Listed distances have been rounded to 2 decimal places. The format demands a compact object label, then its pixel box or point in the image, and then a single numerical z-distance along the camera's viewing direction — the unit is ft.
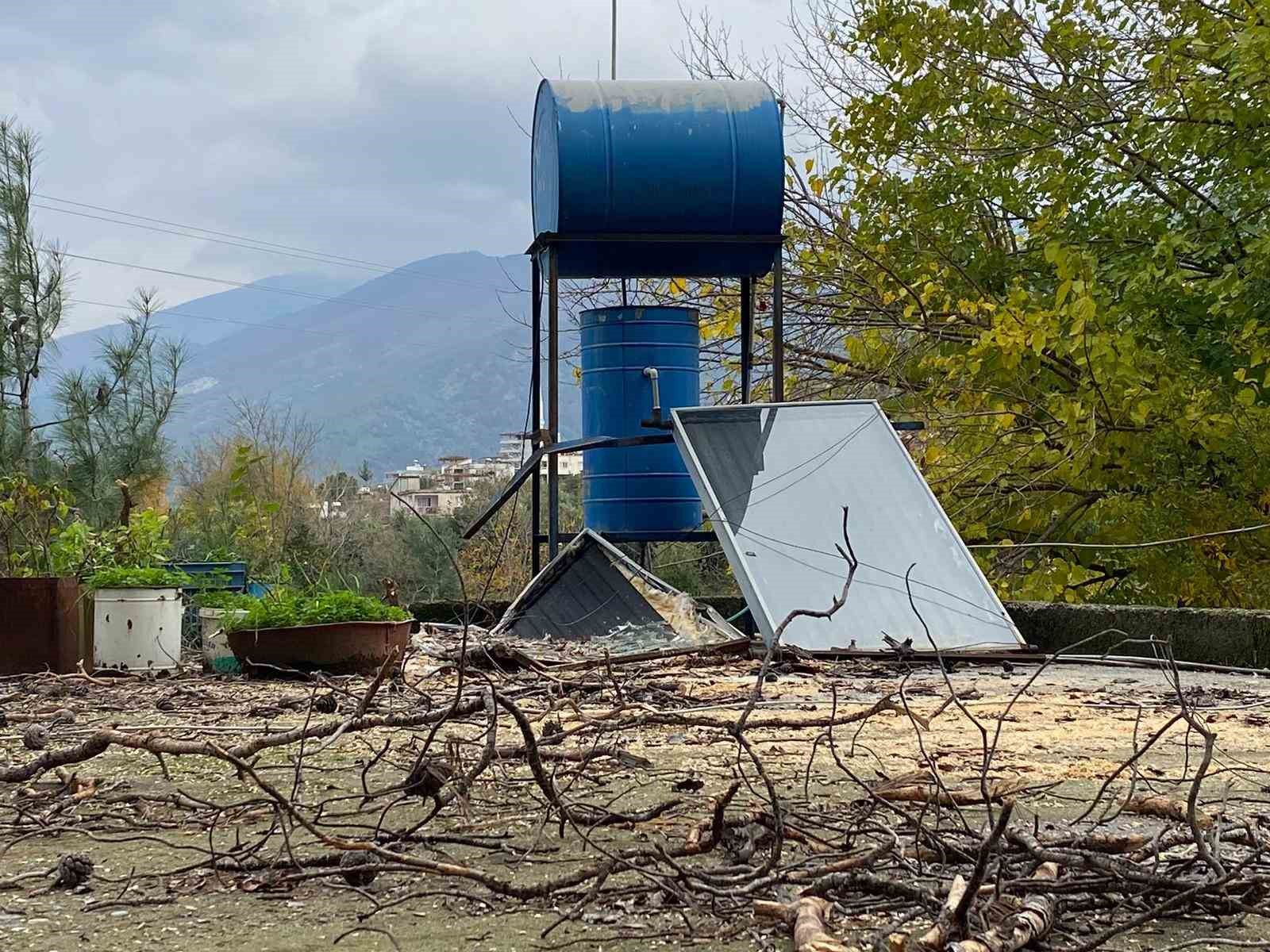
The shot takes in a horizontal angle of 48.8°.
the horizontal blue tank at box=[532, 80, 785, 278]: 30.17
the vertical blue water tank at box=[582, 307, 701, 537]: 32.40
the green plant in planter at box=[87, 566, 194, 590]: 23.79
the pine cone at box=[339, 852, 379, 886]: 8.39
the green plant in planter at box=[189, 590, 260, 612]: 24.99
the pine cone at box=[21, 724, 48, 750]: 13.60
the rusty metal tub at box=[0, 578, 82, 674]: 23.36
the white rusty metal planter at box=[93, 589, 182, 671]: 23.84
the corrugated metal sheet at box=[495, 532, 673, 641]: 26.53
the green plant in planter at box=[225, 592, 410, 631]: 22.31
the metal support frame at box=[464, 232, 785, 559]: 29.68
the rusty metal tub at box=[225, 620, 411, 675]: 22.12
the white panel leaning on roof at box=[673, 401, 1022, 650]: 22.81
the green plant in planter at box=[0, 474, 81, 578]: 27.84
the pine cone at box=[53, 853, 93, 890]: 8.54
